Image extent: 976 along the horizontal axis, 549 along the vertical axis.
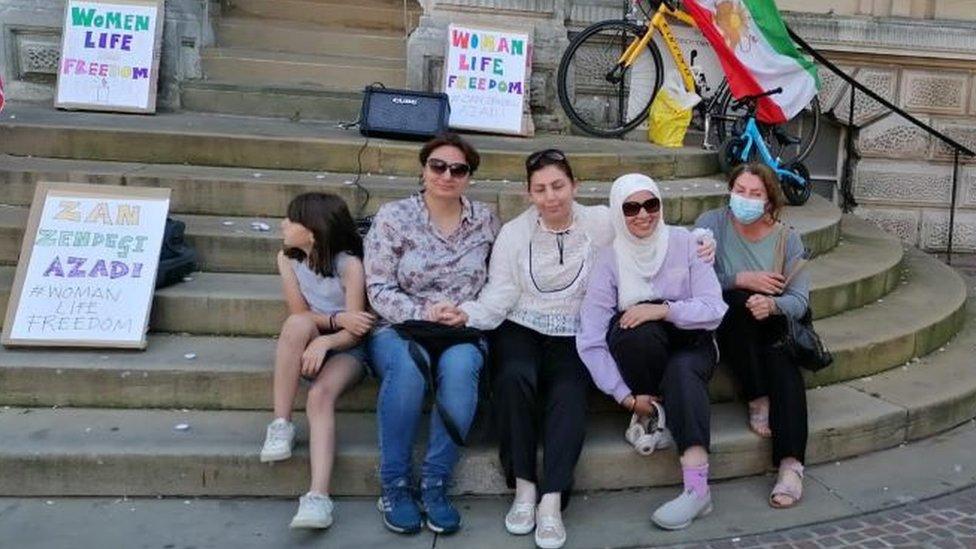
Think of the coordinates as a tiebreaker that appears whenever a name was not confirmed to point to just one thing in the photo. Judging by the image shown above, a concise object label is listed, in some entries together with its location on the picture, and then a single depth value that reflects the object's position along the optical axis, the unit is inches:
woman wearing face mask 161.5
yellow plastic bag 301.7
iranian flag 302.4
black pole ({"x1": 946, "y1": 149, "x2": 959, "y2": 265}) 350.0
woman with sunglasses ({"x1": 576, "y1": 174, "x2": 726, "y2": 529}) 153.3
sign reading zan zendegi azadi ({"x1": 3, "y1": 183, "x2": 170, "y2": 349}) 174.9
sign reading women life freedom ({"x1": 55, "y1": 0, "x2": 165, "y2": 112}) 274.4
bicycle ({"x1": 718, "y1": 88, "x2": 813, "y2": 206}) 280.4
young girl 149.7
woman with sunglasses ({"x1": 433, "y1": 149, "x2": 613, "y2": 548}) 149.4
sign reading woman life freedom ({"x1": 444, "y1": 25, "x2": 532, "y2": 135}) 286.7
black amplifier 258.2
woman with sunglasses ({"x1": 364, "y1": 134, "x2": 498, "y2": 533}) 147.3
